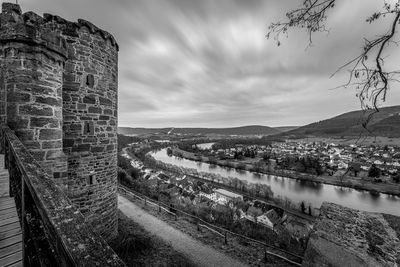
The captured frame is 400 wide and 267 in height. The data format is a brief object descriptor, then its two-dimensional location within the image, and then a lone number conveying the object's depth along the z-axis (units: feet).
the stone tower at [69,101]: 11.35
